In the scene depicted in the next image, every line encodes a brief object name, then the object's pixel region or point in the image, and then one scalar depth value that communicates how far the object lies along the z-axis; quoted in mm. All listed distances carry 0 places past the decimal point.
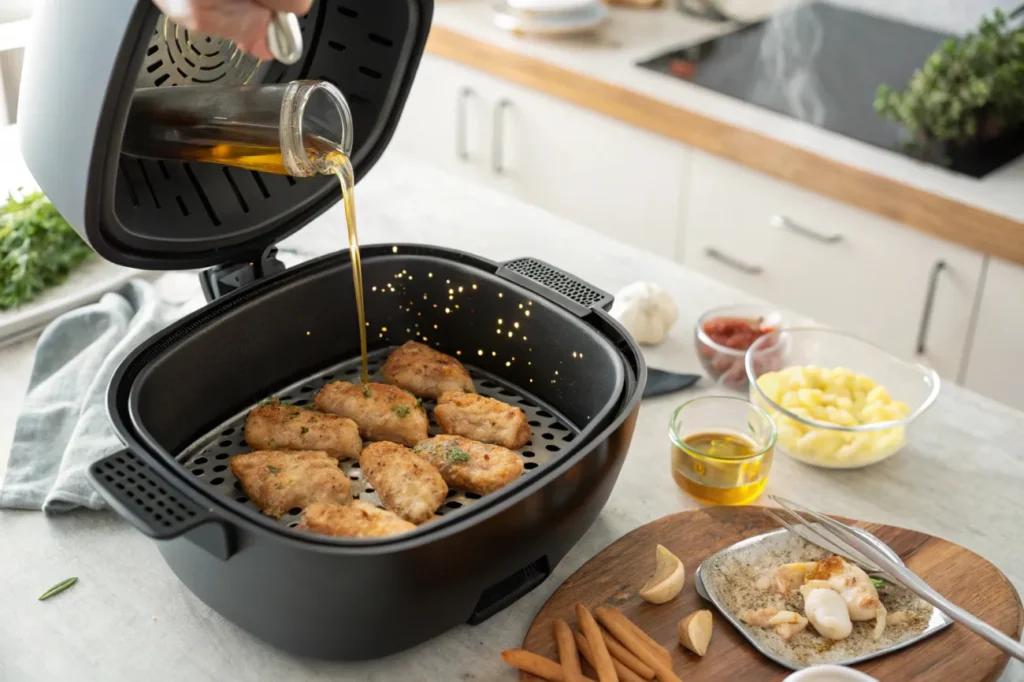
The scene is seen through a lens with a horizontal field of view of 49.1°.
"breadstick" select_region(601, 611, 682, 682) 1051
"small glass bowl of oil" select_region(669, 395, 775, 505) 1279
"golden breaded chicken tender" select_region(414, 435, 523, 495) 1209
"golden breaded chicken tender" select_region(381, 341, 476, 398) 1362
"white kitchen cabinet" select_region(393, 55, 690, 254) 2633
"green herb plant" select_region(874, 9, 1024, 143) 2266
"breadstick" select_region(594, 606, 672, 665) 1077
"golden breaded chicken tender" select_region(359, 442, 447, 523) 1165
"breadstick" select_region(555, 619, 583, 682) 1043
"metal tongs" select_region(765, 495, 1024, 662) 1044
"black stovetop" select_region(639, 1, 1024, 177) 2348
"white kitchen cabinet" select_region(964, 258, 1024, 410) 2117
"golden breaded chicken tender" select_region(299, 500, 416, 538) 1085
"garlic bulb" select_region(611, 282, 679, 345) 1561
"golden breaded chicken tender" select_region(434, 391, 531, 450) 1285
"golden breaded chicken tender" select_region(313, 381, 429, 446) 1310
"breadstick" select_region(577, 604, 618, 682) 1047
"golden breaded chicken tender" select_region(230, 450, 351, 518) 1175
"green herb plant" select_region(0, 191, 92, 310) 1628
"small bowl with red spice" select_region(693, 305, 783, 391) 1486
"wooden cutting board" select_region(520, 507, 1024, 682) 1070
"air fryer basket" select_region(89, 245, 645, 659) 969
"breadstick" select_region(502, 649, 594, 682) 1052
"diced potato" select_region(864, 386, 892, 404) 1396
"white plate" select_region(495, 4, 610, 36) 2750
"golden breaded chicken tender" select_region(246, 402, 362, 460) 1269
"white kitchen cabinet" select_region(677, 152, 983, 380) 2227
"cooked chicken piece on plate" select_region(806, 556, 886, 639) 1110
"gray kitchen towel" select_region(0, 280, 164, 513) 1276
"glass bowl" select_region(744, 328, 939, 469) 1342
